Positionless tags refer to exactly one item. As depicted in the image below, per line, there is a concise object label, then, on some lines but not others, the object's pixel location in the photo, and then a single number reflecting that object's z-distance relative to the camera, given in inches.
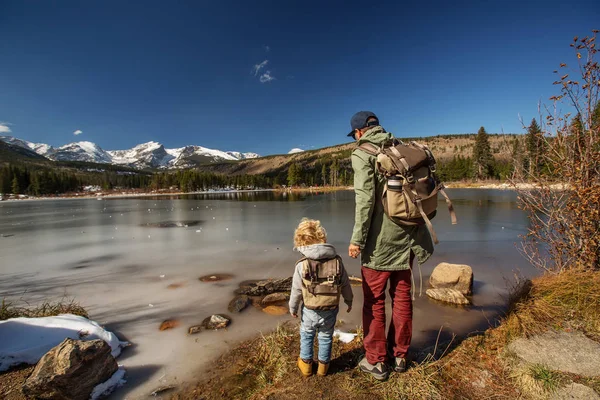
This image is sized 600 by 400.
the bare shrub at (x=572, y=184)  149.0
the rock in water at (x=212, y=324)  182.5
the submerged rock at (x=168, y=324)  186.5
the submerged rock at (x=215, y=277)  280.2
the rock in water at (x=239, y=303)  212.7
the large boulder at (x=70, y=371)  108.3
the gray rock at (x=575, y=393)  88.8
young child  109.0
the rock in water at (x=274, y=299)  222.7
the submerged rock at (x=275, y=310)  205.0
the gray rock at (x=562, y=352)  98.9
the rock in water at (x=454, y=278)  229.3
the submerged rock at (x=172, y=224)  677.2
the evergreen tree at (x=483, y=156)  2844.5
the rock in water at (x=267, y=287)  241.8
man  107.8
